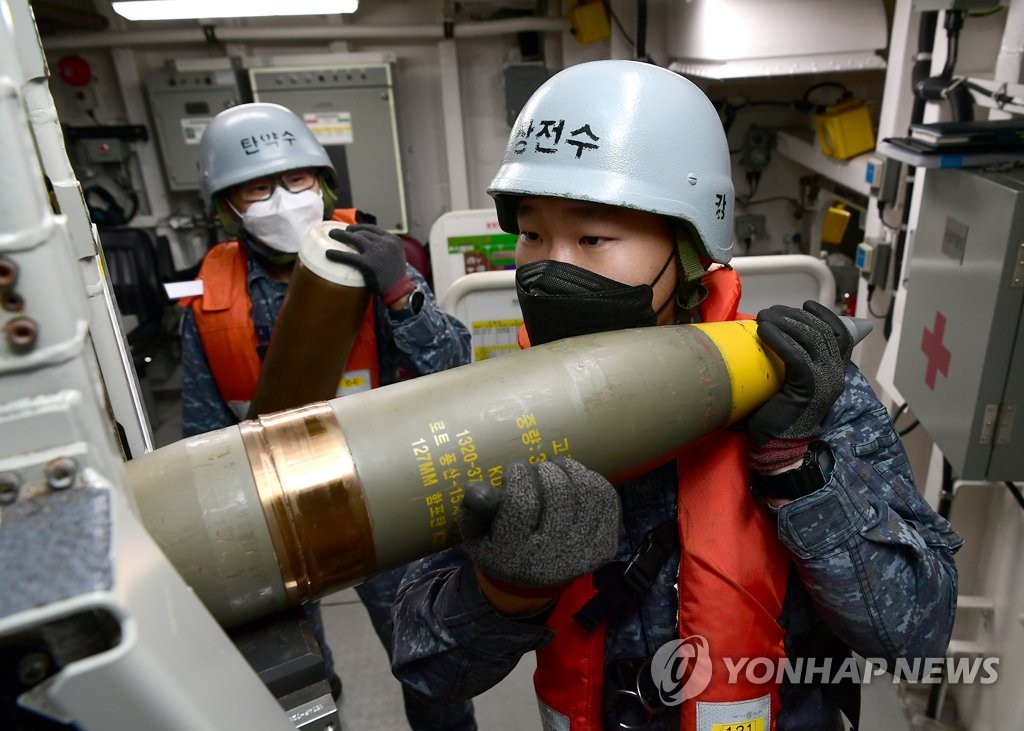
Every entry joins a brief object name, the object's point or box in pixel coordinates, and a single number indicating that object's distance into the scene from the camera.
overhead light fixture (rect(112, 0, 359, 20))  2.62
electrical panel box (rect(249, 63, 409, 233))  4.04
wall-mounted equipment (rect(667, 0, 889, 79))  2.87
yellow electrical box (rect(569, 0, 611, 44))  3.85
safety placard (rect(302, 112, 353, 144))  4.12
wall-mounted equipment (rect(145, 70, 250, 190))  4.13
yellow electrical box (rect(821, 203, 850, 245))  3.26
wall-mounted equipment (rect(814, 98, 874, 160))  2.99
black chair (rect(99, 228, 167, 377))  4.16
